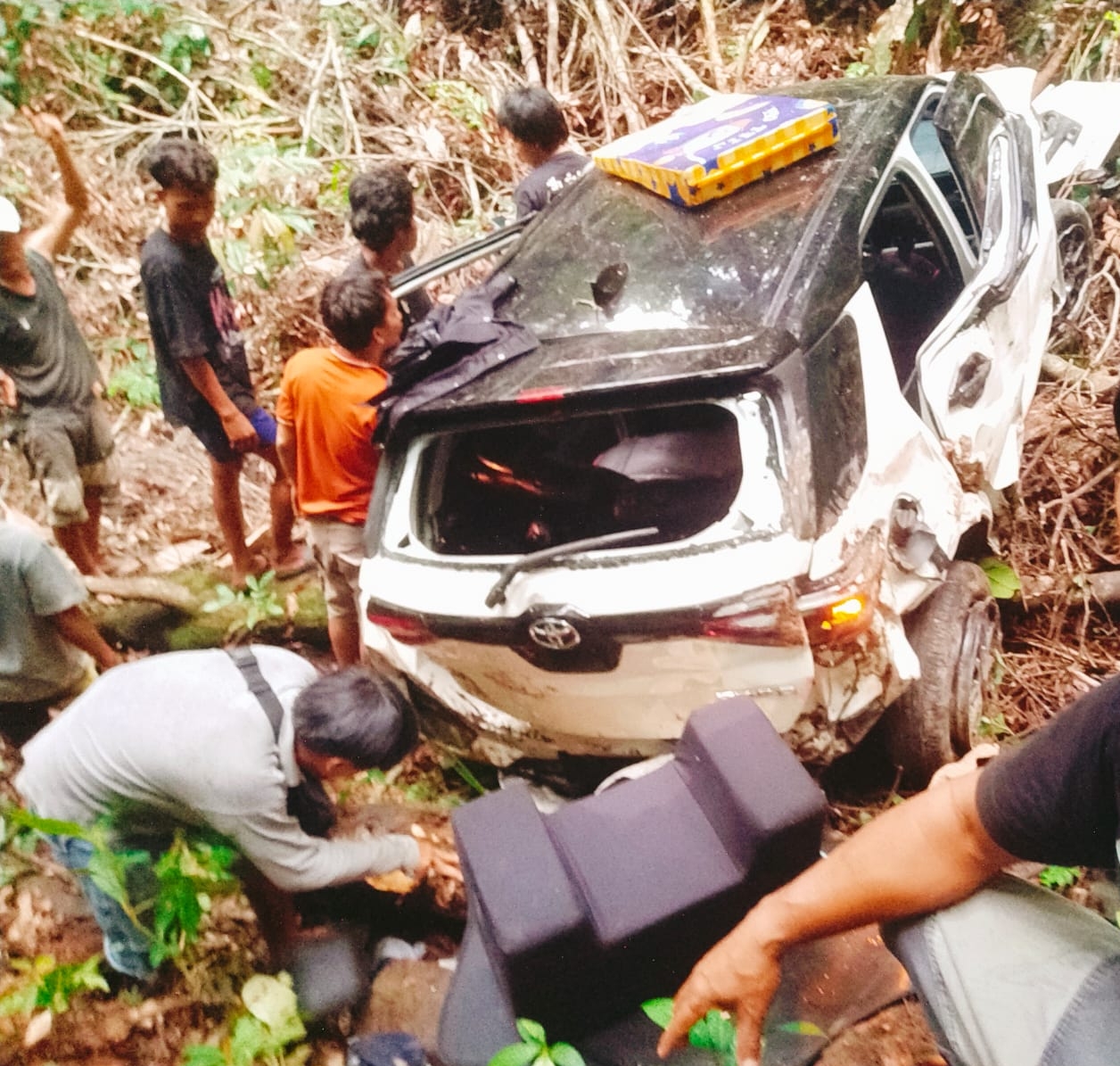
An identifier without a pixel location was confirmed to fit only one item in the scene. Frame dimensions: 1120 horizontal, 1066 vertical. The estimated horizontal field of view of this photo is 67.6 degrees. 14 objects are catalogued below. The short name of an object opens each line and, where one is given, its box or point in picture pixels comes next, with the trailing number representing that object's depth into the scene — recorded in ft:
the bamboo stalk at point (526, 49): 20.13
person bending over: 6.34
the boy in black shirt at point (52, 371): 9.93
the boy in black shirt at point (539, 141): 12.07
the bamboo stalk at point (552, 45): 19.95
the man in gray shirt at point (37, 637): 7.80
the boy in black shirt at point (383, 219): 10.25
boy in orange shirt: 8.68
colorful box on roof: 8.35
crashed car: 6.39
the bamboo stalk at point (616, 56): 19.19
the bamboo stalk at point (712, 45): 19.31
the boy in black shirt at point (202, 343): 9.64
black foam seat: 4.87
